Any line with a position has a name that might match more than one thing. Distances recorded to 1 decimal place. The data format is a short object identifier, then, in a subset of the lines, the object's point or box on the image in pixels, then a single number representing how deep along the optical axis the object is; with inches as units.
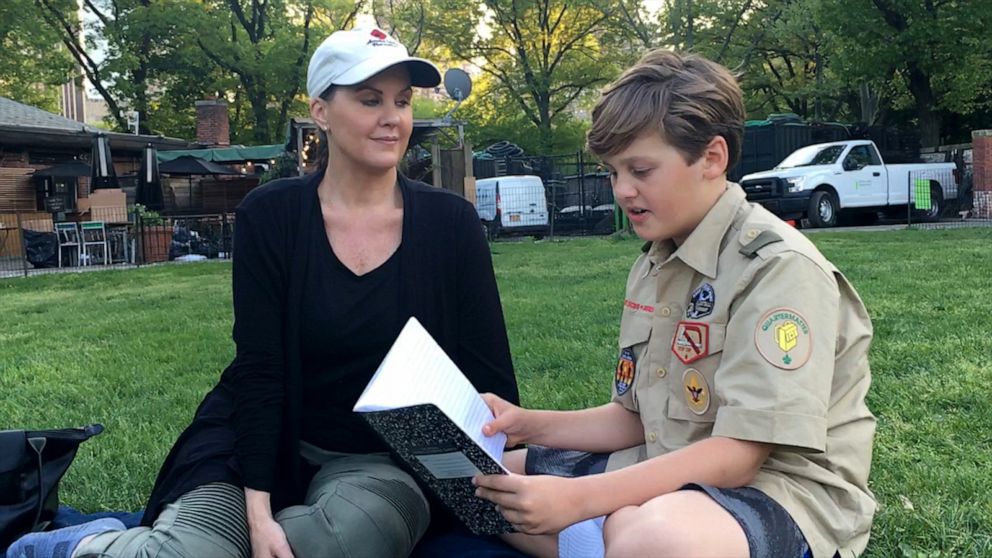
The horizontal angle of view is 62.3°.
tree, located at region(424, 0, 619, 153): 1240.8
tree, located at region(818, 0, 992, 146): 782.5
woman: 85.4
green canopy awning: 842.2
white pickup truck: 645.9
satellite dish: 590.9
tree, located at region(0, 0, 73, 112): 1031.6
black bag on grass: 101.7
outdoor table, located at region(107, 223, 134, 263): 701.9
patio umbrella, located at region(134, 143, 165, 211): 757.3
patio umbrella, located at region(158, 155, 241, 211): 788.6
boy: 62.4
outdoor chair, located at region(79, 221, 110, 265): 678.5
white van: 775.1
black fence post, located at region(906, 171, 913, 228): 670.5
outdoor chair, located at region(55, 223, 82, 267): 678.5
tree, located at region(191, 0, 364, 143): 1141.7
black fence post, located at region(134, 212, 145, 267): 684.1
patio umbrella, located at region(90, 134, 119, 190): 716.7
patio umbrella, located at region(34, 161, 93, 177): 759.1
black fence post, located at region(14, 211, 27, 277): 615.5
